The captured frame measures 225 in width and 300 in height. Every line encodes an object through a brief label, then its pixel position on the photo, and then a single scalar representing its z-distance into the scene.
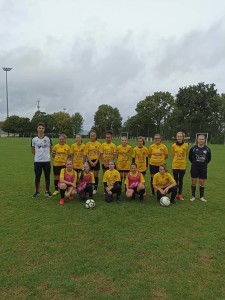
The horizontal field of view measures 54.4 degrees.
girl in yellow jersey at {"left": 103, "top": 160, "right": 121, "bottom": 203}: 5.71
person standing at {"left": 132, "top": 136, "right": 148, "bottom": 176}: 6.25
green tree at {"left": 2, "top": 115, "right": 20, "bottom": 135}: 67.69
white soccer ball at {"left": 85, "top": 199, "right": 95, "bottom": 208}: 5.22
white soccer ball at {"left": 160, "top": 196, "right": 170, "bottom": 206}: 5.42
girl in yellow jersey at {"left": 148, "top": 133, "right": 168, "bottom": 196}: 6.20
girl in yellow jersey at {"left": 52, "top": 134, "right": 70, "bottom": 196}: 6.25
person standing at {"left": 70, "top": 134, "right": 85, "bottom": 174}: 6.40
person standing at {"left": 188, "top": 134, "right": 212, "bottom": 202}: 5.91
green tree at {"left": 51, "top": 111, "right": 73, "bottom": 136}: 72.01
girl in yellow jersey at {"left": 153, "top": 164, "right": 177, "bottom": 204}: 5.65
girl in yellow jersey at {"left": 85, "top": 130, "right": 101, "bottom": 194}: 6.35
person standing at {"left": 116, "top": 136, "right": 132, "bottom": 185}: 6.21
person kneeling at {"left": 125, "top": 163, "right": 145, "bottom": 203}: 5.74
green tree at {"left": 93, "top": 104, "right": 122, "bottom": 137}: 61.99
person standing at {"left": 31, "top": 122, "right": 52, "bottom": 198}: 5.95
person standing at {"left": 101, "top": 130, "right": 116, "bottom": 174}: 6.33
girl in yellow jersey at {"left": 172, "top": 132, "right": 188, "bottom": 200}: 6.04
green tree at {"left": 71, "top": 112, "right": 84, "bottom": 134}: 72.29
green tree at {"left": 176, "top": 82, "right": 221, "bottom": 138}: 45.78
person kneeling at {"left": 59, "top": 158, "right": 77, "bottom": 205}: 5.64
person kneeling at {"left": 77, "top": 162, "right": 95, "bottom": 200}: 5.77
